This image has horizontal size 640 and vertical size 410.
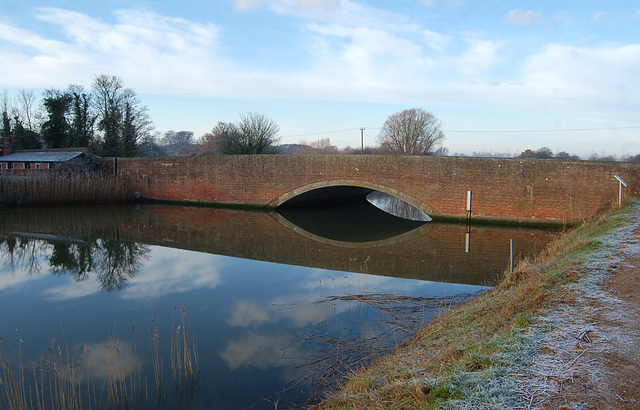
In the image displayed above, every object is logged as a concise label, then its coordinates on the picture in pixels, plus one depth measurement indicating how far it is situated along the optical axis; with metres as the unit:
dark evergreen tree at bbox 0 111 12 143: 30.11
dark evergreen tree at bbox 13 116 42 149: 29.52
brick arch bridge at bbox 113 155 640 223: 13.23
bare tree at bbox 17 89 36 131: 36.27
